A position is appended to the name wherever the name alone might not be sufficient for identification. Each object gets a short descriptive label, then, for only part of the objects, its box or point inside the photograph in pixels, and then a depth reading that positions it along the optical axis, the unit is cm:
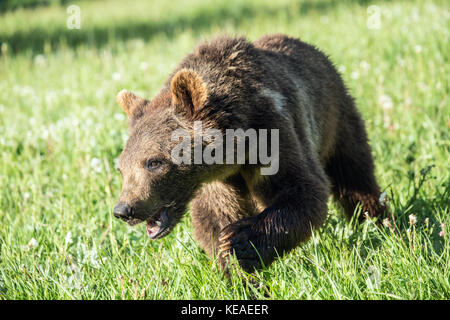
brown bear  689
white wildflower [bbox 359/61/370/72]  1463
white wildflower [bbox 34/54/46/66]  2100
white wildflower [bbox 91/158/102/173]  1017
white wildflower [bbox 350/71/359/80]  1397
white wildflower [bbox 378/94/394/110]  1195
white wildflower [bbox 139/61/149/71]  1628
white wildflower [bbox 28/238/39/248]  774
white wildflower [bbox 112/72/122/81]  1545
